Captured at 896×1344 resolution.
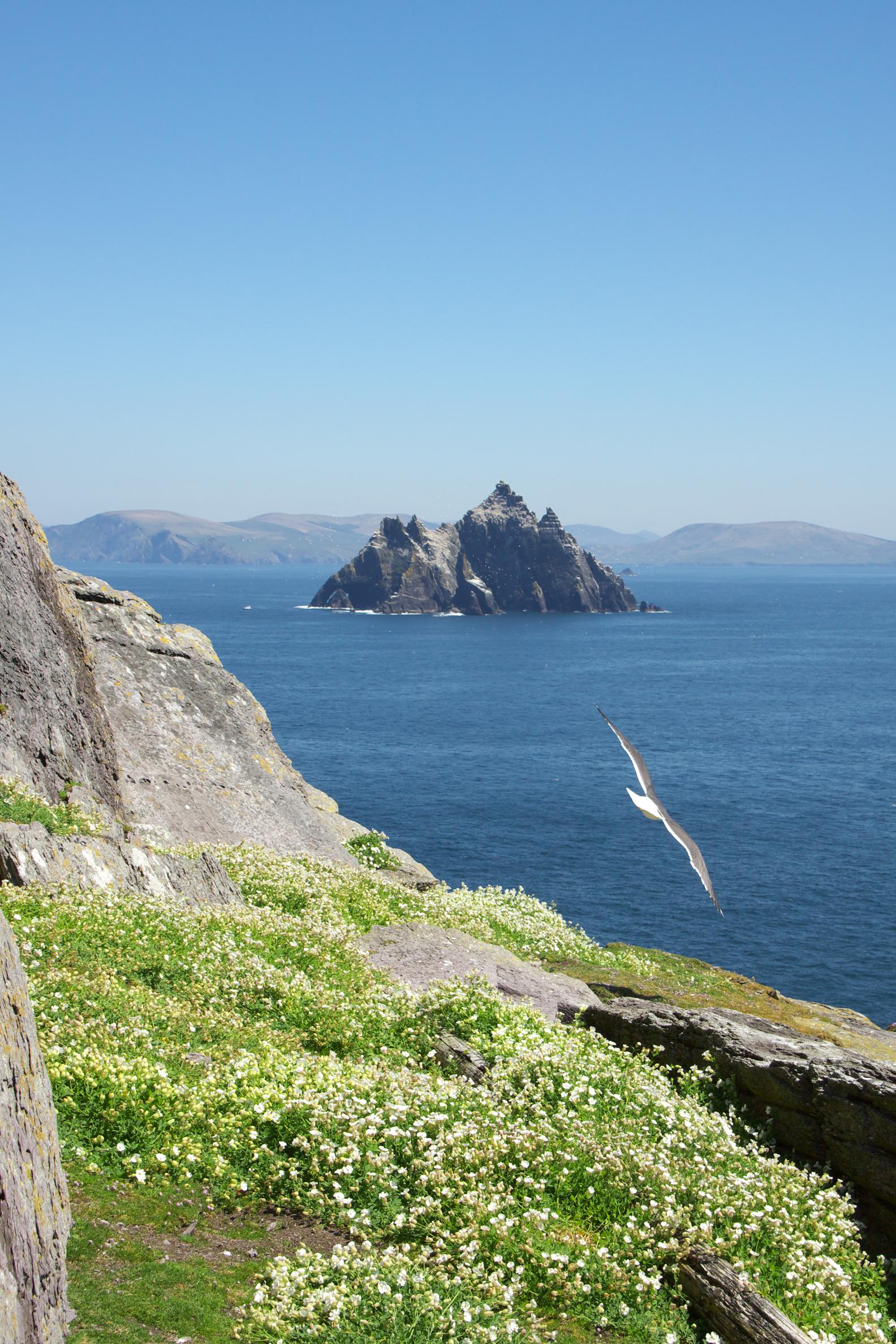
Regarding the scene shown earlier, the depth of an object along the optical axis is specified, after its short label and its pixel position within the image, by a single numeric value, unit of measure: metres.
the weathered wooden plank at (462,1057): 12.09
